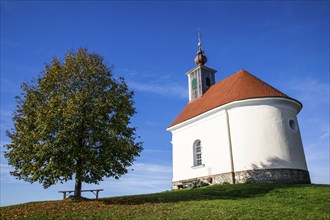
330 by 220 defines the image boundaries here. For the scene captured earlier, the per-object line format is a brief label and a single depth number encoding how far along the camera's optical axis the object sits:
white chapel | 18.88
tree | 13.54
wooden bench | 15.67
